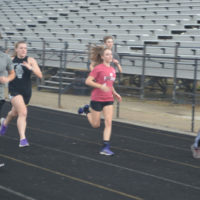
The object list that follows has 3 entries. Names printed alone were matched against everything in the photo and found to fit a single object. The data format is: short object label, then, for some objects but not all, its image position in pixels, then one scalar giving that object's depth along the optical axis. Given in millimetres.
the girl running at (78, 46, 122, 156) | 13945
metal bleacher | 32416
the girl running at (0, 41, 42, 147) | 14500
